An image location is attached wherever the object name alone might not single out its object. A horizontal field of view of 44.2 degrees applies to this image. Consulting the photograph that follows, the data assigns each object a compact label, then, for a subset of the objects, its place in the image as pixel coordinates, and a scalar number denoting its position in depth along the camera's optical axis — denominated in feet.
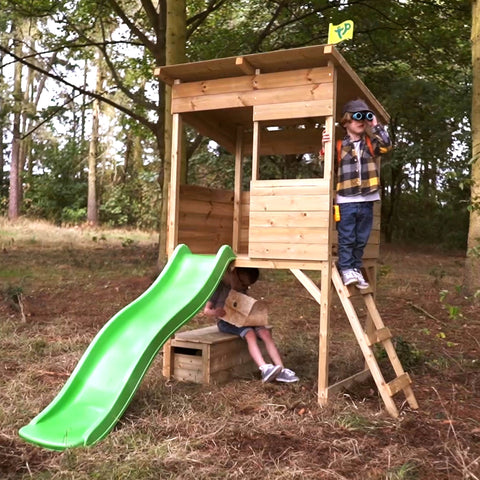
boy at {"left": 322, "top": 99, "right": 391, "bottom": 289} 15.37
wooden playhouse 14.97
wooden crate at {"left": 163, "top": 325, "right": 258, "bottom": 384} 16.16
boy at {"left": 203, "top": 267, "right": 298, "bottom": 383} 15.85
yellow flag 14.78
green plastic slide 11.74
